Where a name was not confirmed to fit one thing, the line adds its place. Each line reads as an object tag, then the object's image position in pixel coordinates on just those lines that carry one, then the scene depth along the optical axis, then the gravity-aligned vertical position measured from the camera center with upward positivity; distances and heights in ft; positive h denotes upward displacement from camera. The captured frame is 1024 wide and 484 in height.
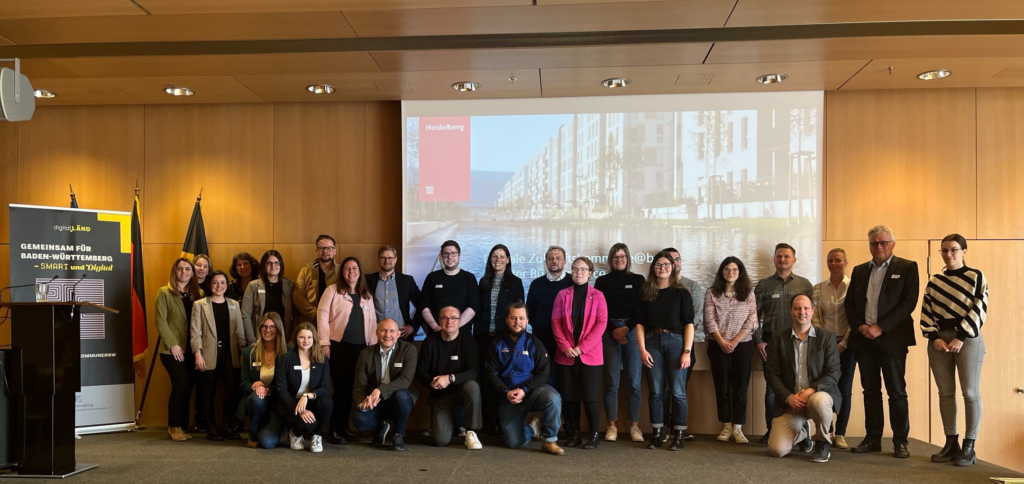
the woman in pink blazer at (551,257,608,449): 18.90 -2.71
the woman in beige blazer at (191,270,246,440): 20.01 -2.80
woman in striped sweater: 17.04 -2.18
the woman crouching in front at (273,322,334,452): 18.04 -3.66
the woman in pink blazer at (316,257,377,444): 20.02 -2.28
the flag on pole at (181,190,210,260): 22.49 +0.04
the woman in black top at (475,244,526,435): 20.20 -1.51
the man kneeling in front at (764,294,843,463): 17.31 -3.27
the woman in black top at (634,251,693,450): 19.01 -2.45
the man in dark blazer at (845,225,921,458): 18.12 -2.18
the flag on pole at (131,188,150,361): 21.52 -1.84
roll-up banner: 19.99 -1.04
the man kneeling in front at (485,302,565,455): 18.15 -3.54
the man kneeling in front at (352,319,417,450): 18.43 -3.53
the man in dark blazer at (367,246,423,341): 20.48 -1.45
